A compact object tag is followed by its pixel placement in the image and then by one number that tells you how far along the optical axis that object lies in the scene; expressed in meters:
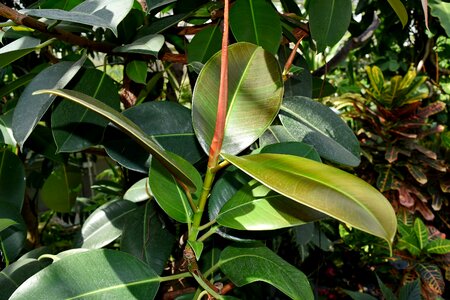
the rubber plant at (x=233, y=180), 0.39
